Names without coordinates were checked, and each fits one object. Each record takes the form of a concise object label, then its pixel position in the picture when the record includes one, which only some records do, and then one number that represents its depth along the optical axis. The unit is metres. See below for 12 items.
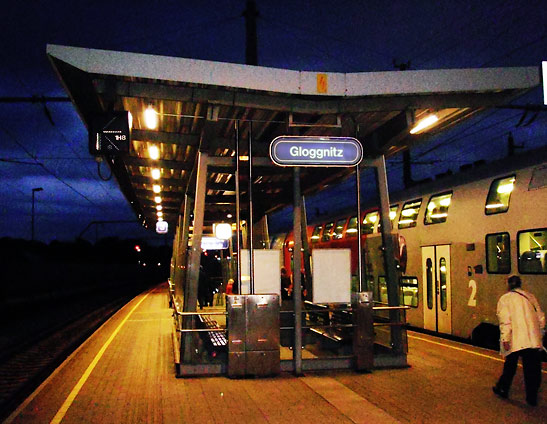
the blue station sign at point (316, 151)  9.53
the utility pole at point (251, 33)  19.52
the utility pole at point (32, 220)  44.25
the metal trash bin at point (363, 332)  10.08
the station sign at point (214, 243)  19.98
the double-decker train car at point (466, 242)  11.09
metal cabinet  9.63
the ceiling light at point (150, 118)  9.36
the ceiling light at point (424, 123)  9.88
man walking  7.76
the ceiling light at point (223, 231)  17.66
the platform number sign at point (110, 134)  9.04
